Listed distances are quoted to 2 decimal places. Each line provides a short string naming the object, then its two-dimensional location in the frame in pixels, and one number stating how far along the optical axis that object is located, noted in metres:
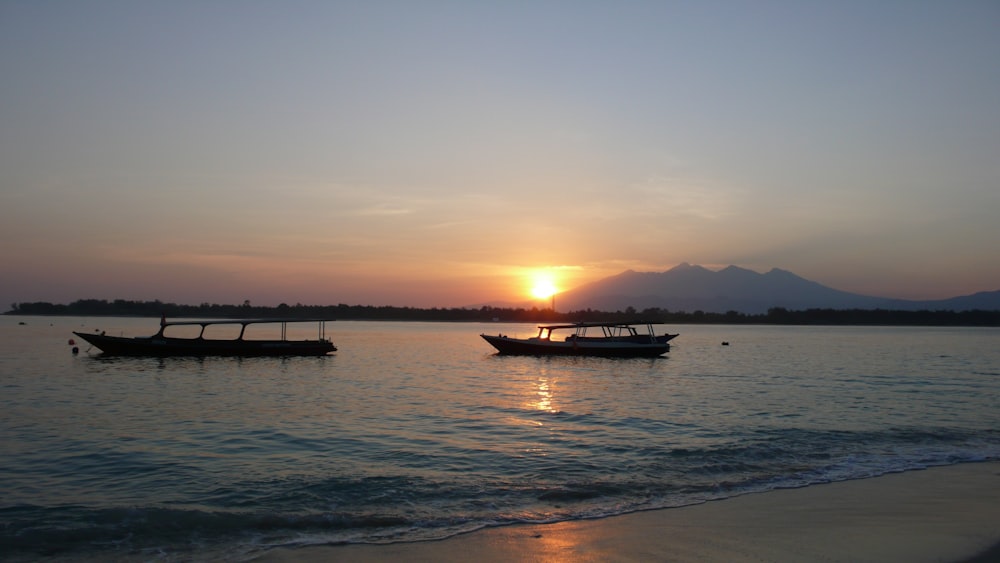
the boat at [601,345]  62.09
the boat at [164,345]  53.66
